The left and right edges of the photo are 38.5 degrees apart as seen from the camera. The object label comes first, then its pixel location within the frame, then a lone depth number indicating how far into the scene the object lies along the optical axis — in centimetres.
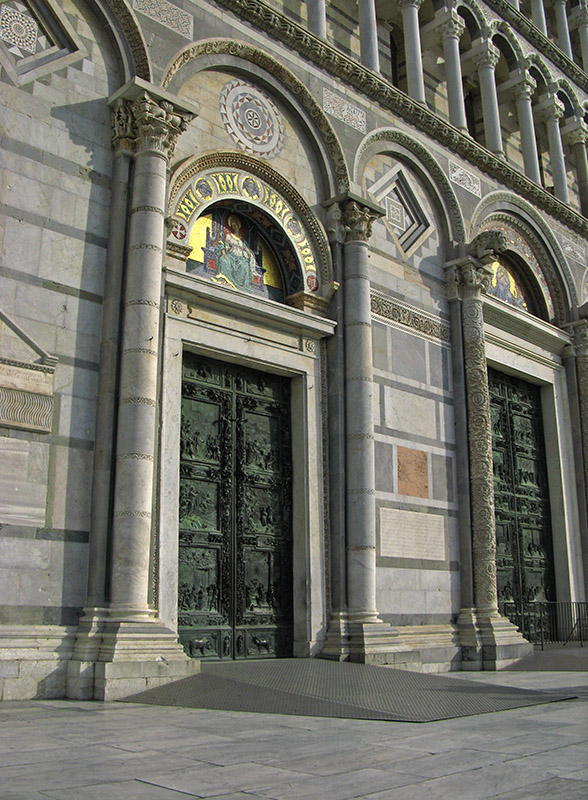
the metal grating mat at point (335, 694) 759
